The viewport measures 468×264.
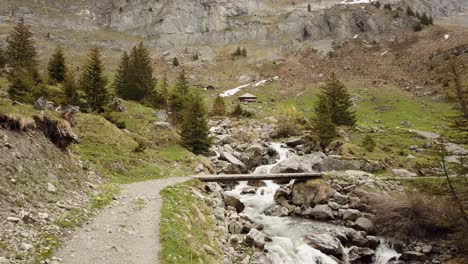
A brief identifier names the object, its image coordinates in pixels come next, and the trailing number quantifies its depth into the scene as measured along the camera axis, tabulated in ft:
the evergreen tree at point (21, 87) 107.04
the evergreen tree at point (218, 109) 235.20
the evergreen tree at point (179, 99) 167.51
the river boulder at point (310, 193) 99.99
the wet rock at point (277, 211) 96.53
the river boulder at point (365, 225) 85.35
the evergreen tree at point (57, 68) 180.86
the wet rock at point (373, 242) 79.71
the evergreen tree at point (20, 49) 200.13
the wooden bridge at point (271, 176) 105.51
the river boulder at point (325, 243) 71.51
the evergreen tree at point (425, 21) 467.93
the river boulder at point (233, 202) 91.44
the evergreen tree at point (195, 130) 131.85
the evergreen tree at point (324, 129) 152.76
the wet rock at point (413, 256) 74.64
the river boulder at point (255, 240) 65.31
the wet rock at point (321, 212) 91.46
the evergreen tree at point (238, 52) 469.98
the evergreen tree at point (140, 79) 199.93
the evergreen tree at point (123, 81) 200.23
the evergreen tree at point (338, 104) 198.70
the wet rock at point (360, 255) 73.92
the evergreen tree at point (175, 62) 427.33
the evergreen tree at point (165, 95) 193.02
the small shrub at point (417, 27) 448.53
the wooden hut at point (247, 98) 315.78
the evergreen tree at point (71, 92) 139.54
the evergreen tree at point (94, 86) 144.66
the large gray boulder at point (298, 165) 121.90
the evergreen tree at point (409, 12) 500.41
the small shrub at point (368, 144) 142.20
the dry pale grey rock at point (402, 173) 118.12
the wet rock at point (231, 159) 131.13
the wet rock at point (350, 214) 89.71
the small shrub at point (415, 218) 81.20
